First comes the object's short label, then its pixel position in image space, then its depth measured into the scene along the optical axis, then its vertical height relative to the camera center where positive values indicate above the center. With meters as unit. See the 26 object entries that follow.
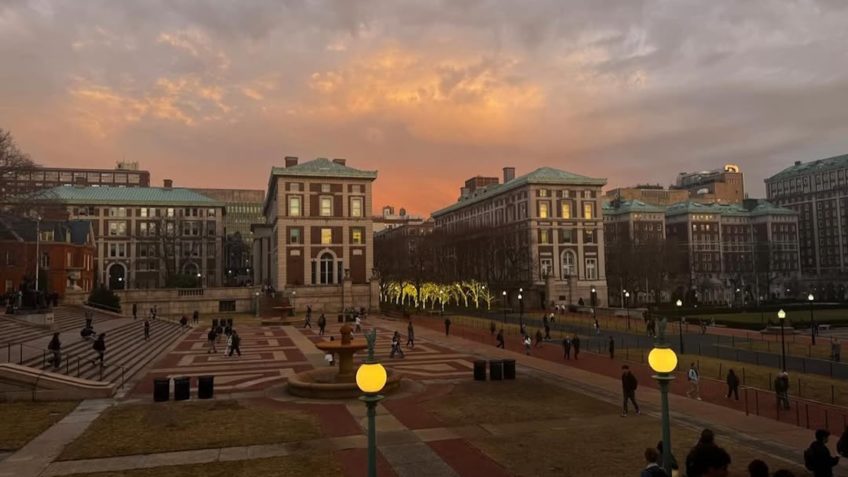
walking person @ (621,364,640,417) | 19.23 -3.73
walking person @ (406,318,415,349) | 39.91 -4.20
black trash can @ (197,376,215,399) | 22.70 -4.12
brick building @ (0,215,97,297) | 62.96 +3.23
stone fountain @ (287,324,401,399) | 22.80 -4.21
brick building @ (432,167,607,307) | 95.62 +4.81
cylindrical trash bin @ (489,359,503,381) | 26.58 -4.35
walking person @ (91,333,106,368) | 27.08 -2.99
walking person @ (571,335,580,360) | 33.44 -4.06
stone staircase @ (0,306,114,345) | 34.63 -3.08
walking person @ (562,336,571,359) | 33.62 -4.21
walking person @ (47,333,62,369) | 25.52 -2.96
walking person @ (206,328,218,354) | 38.56 -3.90
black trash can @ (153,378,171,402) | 22.22 -4.12
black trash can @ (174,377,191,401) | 22.36 -4.12
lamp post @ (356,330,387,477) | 8.80 -1.61
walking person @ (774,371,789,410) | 20.08 -4.05
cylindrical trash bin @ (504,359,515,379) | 26.84 -4.36
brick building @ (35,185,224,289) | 101.12 +8.49
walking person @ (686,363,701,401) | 22.24 -4.31
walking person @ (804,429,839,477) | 10.28 -3.34
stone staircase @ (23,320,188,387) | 26.11 -4.05
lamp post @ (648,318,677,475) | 9.09 -1.51
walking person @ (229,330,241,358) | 34.75 -3.69
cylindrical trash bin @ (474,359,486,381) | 26.59 -4.35
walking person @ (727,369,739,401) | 21.88 -4.18
